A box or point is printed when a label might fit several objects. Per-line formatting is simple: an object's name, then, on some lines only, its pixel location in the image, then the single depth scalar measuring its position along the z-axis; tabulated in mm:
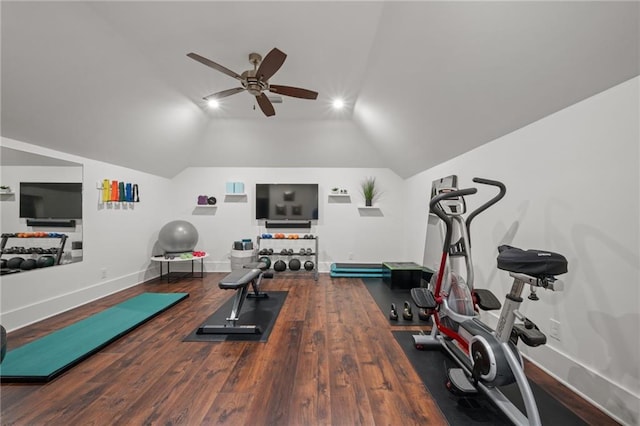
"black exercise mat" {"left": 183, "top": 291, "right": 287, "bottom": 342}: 2482
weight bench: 2568
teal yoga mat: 1887
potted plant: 5270
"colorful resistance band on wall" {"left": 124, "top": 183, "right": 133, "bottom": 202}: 4046
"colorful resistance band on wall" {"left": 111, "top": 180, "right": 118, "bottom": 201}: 3793
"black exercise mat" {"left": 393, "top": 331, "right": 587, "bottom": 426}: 1498
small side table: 4461
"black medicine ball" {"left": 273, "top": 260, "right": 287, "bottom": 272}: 4934
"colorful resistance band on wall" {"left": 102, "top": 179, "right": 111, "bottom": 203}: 3670
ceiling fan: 2148
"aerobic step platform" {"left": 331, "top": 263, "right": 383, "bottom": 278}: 4887
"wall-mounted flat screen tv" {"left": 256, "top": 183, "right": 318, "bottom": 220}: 5250
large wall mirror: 2621
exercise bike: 1307
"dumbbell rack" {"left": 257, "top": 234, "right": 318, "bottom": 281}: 5344
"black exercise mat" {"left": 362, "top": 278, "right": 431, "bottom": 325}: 2911
